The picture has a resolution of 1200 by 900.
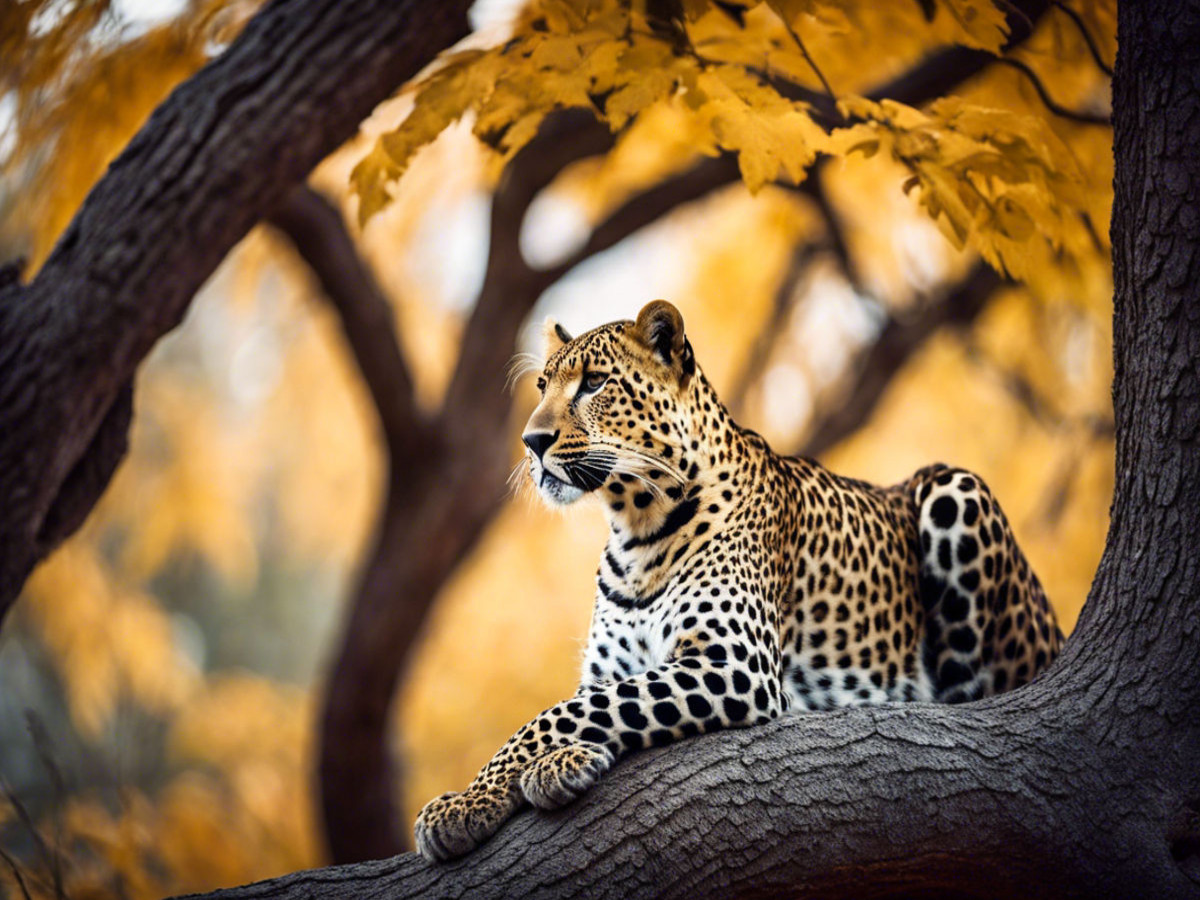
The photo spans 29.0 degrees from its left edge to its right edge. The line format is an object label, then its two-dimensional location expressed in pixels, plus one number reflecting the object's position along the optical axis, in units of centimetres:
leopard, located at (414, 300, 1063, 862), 805
